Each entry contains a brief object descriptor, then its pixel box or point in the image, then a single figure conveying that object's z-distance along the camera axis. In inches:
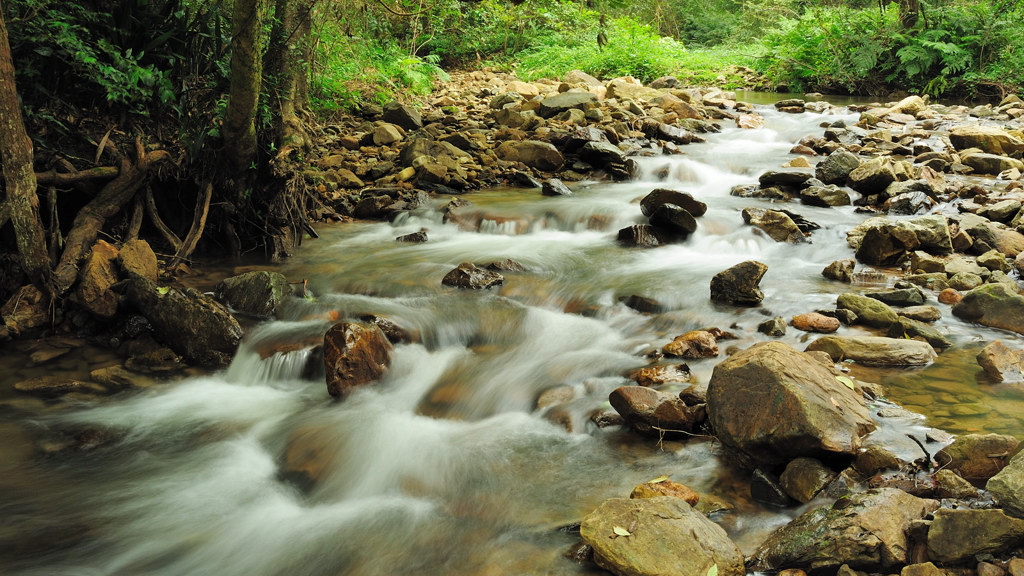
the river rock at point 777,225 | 323.3
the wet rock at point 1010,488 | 101.6
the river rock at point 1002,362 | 178.7
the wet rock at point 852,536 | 105.9
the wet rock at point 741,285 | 243.3
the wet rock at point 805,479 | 130.3
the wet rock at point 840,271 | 271.3
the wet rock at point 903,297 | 232.5
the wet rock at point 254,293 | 242.4
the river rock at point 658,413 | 159.6
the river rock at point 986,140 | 442.0
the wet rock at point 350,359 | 196.7
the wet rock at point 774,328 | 213.6
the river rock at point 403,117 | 488.1
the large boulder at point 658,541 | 110.3
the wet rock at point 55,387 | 191.8
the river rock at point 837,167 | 398.6
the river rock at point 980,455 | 125.5
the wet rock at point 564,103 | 534.6
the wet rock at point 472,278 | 269.1
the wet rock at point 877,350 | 188.9
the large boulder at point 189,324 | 216.4
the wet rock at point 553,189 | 409.4
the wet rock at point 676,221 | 327.9
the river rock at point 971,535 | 99.3
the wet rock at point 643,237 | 326.6
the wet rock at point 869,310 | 214.2
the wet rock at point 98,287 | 221.0
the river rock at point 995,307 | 212.5
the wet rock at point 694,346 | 203.8
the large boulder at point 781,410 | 131.7
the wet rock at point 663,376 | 187.6
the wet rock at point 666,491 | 133.6
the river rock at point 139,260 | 234.1
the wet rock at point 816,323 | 214.5
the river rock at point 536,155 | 454.0
